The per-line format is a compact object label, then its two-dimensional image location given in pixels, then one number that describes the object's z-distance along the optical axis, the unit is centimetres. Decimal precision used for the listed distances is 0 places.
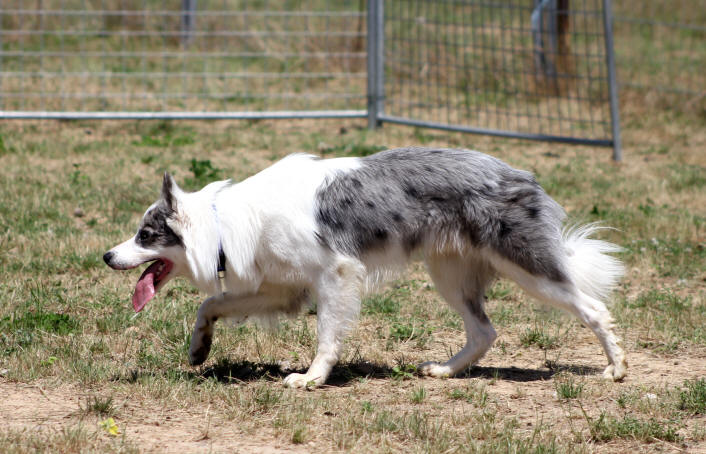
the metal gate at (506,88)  2195
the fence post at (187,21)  2427
